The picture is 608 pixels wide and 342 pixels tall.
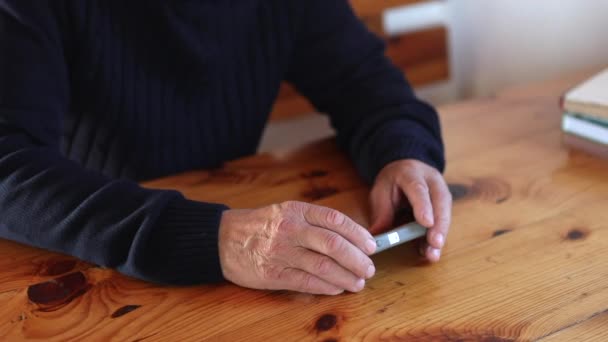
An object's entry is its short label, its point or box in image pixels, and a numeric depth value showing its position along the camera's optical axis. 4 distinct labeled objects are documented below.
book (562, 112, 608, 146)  0.94
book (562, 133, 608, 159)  0.94
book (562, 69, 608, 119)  0.93
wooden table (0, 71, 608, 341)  0.60
